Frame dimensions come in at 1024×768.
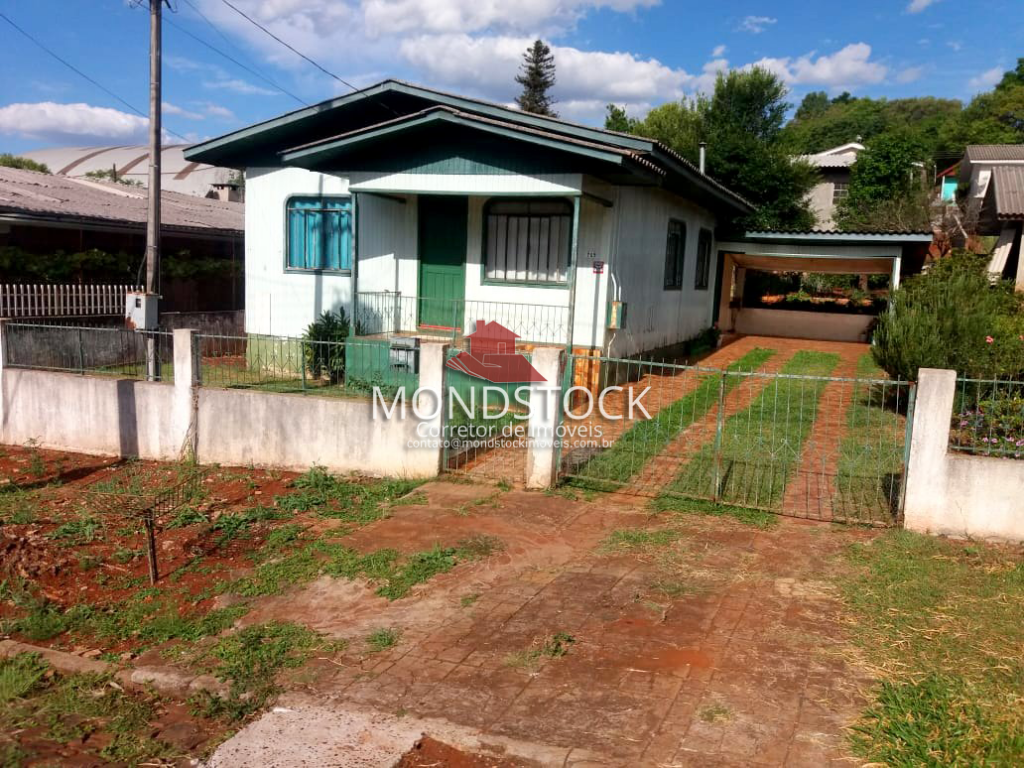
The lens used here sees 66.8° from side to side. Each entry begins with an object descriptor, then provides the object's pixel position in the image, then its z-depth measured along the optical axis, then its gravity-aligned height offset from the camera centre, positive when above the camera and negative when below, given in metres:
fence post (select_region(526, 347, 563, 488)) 7.67 -1.29
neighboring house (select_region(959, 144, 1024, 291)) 14.03 +1.82
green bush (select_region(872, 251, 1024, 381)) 9.36 -0.33
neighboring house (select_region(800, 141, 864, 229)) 38.19 +5.78
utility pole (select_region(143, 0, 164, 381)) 10.00 +0.93
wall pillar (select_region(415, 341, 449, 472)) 8.02 -0.95
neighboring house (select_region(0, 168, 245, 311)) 14.19 +0.91
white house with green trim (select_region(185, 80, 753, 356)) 10.71 +1.08
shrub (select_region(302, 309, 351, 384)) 12.43 -1.10
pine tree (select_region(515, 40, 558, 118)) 45.16 +12.13
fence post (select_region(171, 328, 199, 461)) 9.09 -1.45
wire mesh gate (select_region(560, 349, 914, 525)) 7.38 -1.74
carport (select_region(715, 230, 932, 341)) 16.92 +0.93
